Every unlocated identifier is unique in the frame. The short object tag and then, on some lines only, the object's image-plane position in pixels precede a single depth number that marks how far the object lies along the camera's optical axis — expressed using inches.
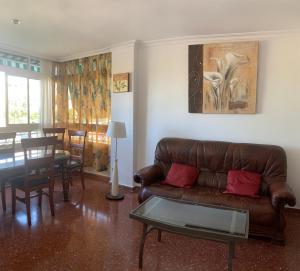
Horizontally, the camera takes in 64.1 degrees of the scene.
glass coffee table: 72.1
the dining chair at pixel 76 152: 151.1
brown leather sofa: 99.3
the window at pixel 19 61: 166.9
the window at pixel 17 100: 173.0
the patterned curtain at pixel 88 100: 177.2
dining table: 105.9
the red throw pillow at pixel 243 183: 113.8
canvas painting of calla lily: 132.2
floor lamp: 140.2
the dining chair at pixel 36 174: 110.2
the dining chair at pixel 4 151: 122.5
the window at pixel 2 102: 166.6
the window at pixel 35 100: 188.4
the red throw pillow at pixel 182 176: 126.5
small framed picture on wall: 157.6
